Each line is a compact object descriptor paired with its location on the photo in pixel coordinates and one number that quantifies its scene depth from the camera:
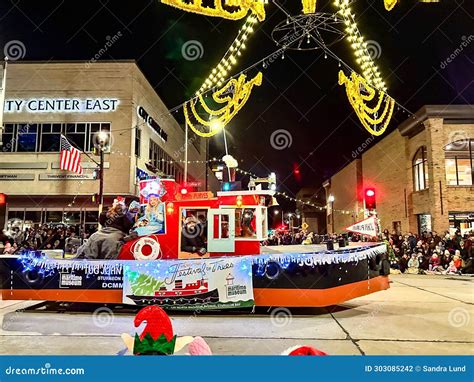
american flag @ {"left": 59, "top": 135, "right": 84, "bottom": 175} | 18.48
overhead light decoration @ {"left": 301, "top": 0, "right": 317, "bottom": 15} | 7.28
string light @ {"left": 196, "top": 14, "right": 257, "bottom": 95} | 8.23
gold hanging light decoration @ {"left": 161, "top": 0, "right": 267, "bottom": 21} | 6.20
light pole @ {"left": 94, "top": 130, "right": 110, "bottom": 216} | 17.29
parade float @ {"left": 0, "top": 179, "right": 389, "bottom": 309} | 7.04
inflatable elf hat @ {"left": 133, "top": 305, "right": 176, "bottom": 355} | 2.46
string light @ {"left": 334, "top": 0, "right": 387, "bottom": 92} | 7.63
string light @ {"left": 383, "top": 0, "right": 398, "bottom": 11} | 6.02
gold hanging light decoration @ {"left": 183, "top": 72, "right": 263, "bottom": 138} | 10.31
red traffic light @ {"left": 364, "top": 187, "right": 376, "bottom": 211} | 8.78
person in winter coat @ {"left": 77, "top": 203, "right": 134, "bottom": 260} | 7.73
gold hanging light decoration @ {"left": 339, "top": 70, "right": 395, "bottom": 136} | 9.27
